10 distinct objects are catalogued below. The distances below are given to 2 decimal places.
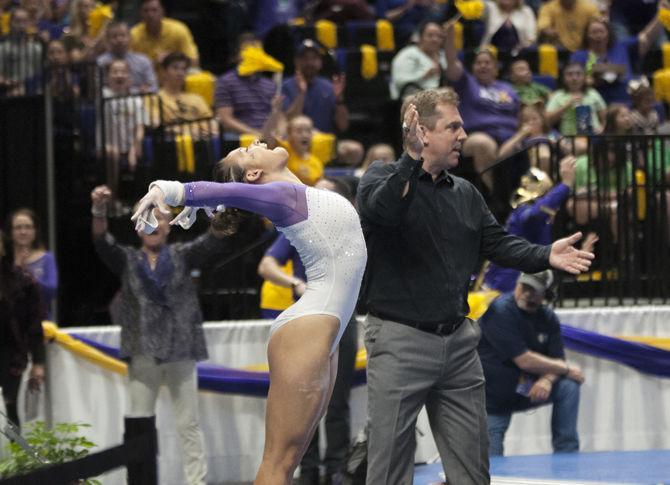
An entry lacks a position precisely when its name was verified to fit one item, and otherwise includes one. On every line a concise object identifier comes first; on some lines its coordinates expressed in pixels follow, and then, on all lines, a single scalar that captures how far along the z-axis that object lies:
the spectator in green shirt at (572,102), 23.45
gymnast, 9.49
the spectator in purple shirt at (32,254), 18.22
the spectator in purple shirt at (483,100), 22.77
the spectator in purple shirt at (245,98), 23.33
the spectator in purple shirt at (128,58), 23.61
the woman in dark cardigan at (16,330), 16.11
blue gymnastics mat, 12.90
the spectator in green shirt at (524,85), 24.83
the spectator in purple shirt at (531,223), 17.31
